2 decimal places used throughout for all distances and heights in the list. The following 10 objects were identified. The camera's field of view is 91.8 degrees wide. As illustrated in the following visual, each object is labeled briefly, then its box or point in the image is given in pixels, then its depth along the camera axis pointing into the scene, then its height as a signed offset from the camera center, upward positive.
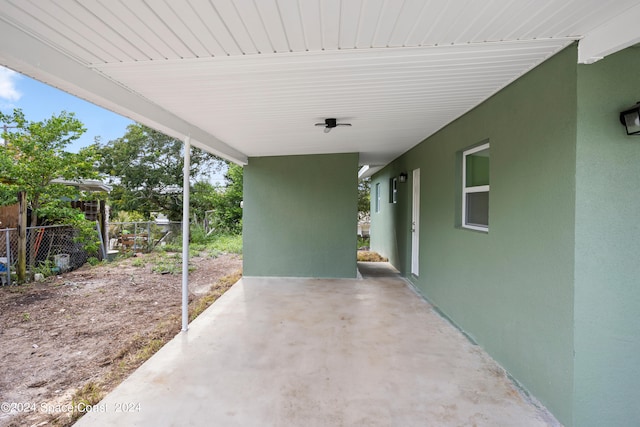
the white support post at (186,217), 3.78 -0.08
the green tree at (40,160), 6.37 +1.07
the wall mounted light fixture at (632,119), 1.82 +0.58
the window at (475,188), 3.40 +0.31
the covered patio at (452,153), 1.72 +0.44
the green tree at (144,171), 13.75 +1.76
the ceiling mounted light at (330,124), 3.72 +1.09
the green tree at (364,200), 14.88 +0.63
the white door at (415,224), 5.56 -0.19
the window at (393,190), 7.20 +0.56
